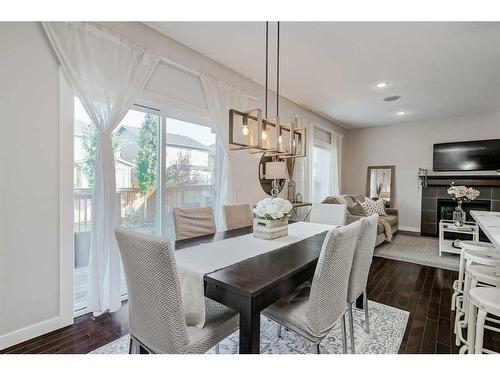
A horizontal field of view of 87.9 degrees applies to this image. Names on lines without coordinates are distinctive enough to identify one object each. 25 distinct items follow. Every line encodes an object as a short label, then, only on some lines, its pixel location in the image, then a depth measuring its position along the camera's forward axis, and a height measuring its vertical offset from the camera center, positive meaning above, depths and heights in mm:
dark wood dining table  1200 -493
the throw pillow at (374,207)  5453 -460
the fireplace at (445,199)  5141 -259
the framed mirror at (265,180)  4074 +59
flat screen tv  5297 +656
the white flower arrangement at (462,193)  3825 -99
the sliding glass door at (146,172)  2320 +110
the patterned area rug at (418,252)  3852 -1127
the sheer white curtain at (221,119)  3197 +805
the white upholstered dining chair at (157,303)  1104 -561
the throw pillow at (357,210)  4980 -484
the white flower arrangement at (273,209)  2068 -201
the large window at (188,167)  2982 +197
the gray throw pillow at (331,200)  4617 -279
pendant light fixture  2041 +424
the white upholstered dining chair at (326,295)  1337 -602
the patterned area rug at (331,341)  1861 -1188
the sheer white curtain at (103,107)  2113 +646
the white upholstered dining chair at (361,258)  1716 -502
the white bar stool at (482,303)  1332 -613
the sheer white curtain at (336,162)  6070 +548
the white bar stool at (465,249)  2281 -550
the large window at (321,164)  5572 +455
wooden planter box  2096 -366
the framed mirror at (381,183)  6457 +58
